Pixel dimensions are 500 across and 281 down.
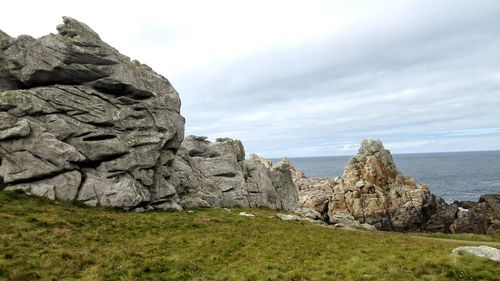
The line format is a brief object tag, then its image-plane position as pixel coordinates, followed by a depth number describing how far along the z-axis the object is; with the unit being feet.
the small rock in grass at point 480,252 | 78.59
